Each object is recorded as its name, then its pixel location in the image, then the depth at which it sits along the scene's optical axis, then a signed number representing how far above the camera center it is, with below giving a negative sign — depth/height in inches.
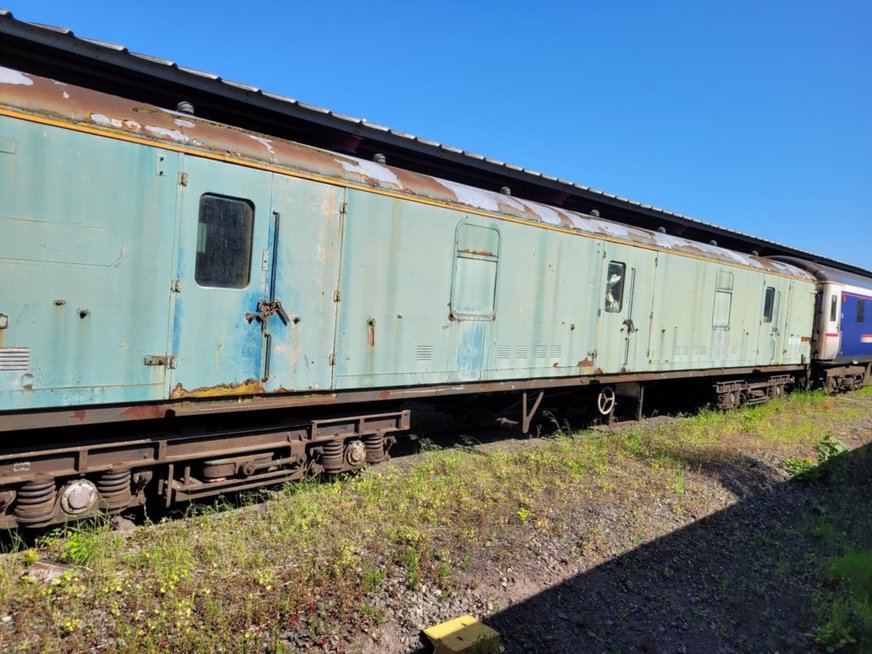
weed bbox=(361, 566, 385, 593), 153.2 -76.2
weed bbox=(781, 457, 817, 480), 295.9 -71.8
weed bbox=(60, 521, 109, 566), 153.3 -73.2
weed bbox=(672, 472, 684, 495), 252.5 -72.7
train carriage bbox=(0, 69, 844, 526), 151.0 -2.1
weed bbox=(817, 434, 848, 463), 326.0 -66.6
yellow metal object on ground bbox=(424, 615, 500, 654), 130.5 -78.3
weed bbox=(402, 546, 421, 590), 159.6 -76.6
